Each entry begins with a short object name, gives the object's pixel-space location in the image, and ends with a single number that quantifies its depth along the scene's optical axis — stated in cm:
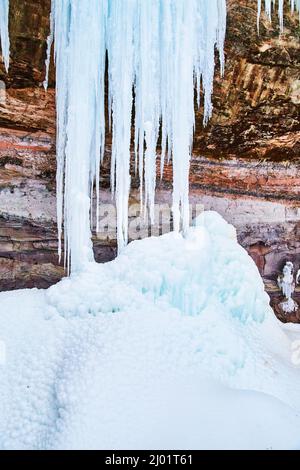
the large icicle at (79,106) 400
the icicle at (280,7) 409
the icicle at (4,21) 378
